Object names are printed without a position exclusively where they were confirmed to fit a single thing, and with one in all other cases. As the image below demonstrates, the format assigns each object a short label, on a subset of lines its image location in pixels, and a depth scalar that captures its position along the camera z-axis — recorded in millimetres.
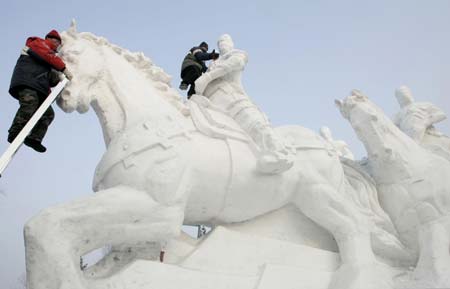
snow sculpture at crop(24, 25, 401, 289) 2420
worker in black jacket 4086
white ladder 2391
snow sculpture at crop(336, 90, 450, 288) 3213
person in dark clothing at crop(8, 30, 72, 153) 2770
